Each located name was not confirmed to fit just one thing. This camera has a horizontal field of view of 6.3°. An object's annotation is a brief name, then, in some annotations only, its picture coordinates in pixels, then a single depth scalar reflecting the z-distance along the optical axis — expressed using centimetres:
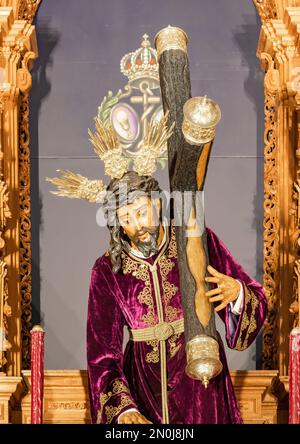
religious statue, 921
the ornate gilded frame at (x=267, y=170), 1063
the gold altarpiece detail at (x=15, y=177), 1057
